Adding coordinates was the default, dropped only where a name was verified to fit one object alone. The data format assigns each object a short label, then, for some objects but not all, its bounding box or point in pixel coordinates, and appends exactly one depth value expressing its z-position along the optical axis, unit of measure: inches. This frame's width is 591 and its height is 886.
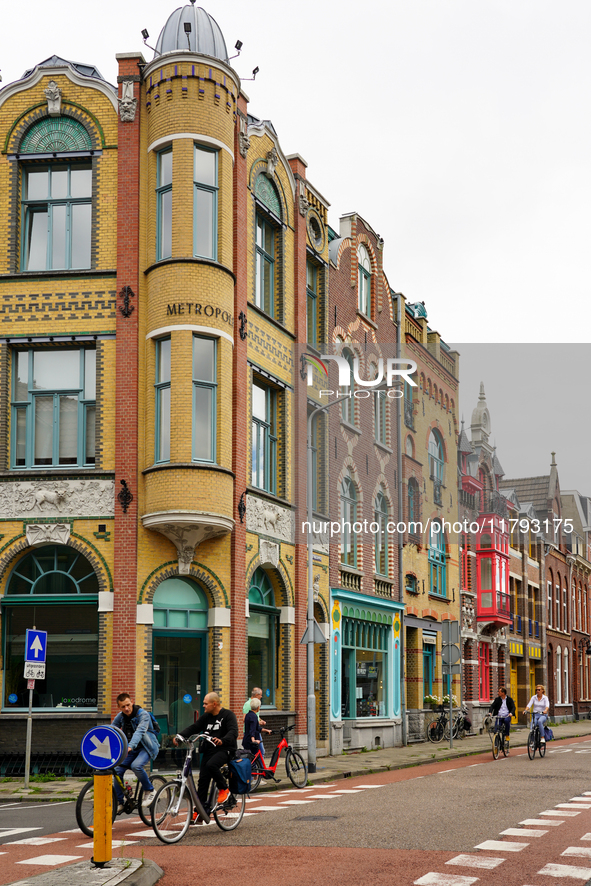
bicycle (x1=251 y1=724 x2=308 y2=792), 673.6
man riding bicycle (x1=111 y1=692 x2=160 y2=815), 507.8
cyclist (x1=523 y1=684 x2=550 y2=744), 1001.5
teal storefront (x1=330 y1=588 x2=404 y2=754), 1080.2
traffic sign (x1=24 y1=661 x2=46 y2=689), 717.9
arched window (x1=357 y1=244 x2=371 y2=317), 1230.9
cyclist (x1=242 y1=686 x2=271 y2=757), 756.6
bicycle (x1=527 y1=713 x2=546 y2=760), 985.5
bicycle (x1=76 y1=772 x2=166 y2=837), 461.1
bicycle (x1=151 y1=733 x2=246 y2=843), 453.4
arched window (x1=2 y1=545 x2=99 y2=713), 831.7
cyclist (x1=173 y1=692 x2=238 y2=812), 482.0
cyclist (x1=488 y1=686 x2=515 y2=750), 1053.2
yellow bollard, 373.1
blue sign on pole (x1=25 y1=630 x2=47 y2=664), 718.5
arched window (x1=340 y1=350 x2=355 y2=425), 1154.7
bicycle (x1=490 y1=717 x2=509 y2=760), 1029.2
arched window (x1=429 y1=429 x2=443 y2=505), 1453.0
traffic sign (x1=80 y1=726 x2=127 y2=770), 398.9
